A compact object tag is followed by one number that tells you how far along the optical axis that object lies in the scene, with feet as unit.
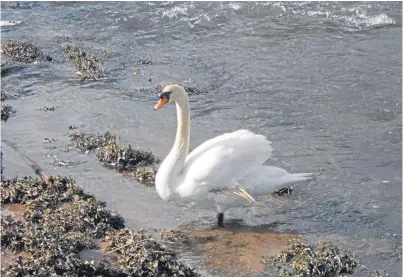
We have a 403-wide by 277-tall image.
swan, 51.55
